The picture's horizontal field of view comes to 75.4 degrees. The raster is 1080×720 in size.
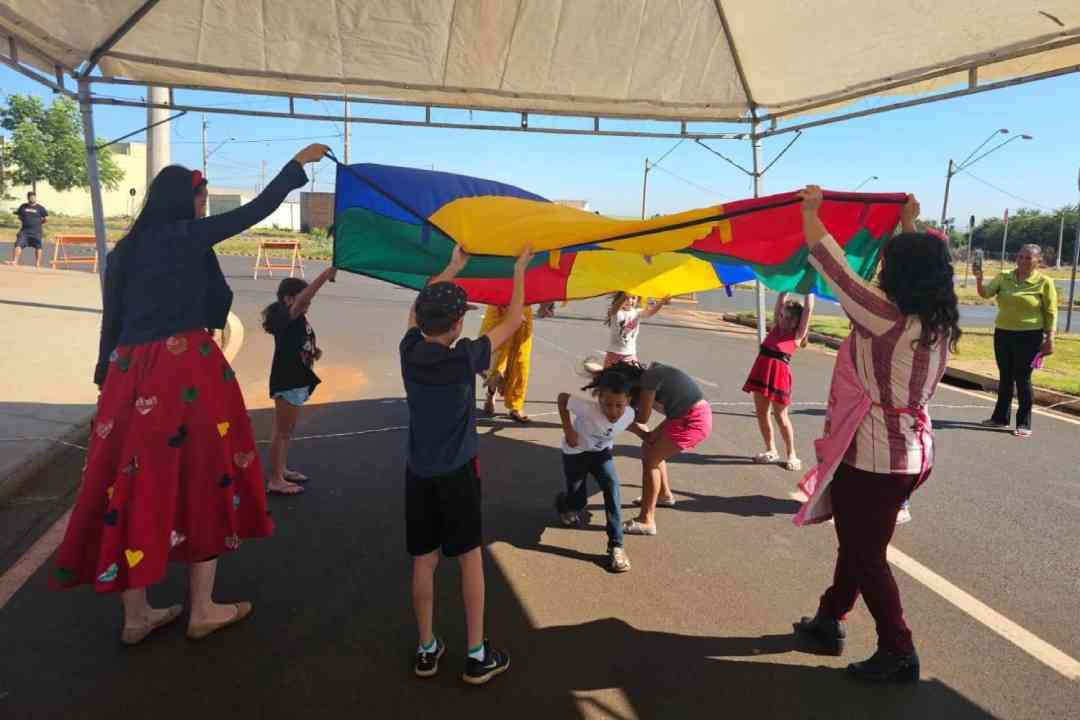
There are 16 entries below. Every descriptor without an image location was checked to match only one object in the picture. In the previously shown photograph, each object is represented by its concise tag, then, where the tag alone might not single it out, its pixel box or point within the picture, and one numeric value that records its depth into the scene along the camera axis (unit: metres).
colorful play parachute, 3.48
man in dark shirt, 18.11
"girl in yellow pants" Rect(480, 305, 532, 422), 6.74
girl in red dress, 5.47
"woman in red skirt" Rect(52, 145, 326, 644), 2.81
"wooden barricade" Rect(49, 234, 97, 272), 19.60
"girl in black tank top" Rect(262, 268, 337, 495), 4.52
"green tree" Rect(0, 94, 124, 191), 51.22
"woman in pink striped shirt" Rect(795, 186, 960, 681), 2.63
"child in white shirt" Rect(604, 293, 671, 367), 6.25
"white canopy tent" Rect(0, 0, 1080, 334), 4.85
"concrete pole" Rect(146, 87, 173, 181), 8.53
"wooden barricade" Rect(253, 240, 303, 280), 21.90
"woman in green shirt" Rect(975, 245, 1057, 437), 6.83
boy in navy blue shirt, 2.62
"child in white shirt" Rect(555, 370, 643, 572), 3.84
